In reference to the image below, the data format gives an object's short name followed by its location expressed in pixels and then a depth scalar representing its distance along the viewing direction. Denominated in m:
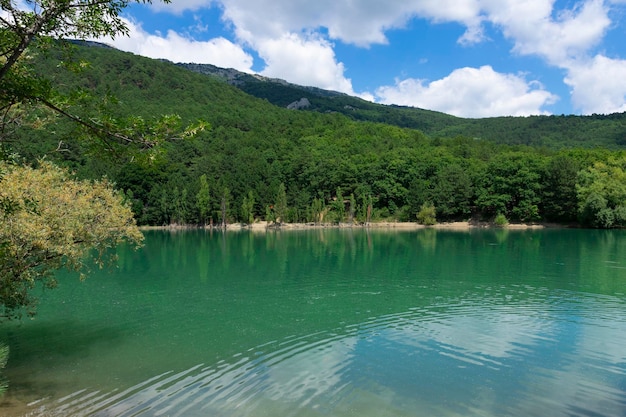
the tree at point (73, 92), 5.48
